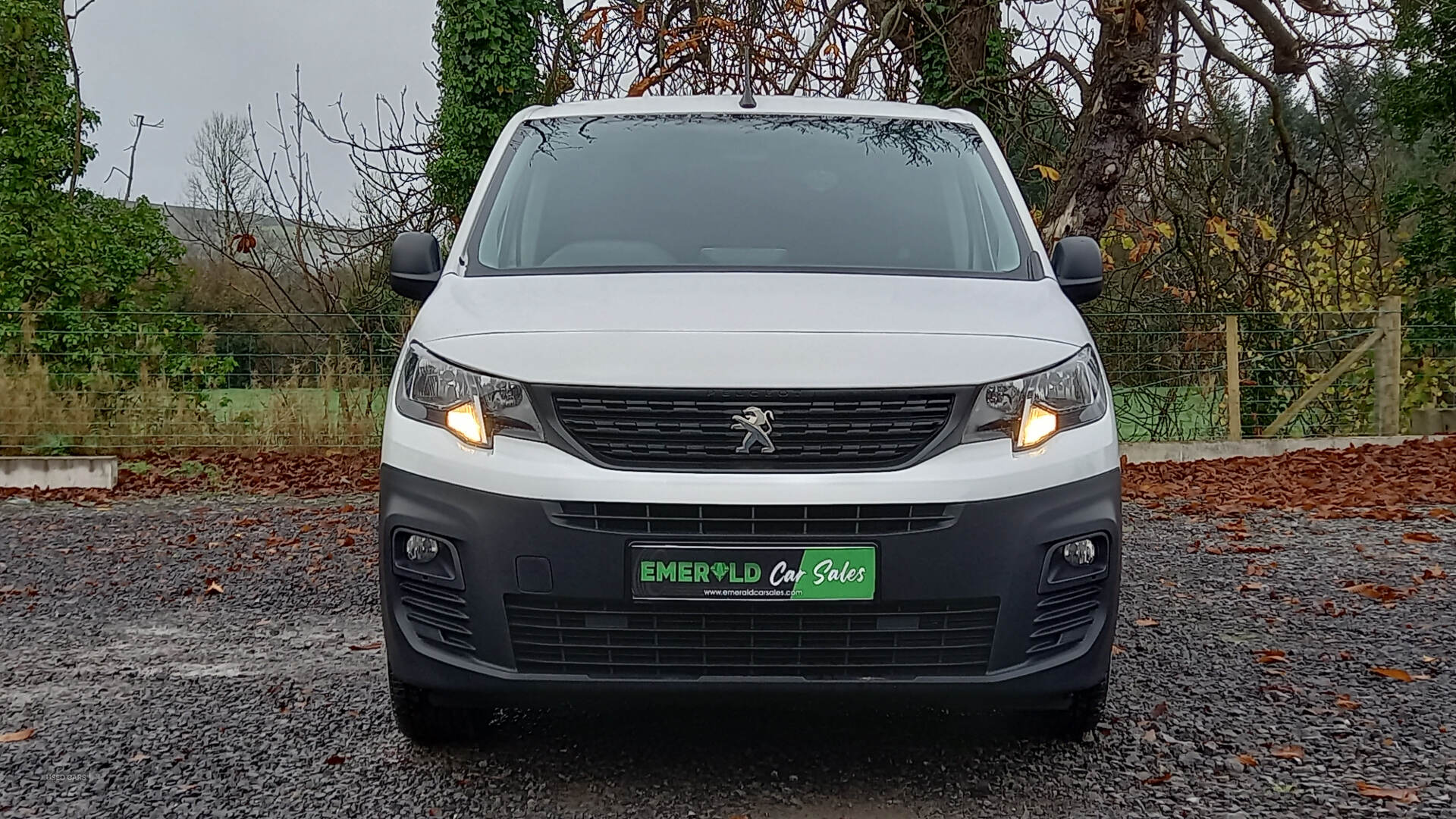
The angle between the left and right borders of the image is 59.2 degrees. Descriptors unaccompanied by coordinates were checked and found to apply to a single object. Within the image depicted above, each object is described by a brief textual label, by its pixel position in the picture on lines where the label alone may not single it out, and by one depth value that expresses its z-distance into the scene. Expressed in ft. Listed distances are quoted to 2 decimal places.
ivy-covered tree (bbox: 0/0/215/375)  41.57
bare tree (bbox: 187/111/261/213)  50.14
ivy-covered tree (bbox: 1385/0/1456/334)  44.04
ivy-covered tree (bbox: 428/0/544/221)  40.83
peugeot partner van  9.29
